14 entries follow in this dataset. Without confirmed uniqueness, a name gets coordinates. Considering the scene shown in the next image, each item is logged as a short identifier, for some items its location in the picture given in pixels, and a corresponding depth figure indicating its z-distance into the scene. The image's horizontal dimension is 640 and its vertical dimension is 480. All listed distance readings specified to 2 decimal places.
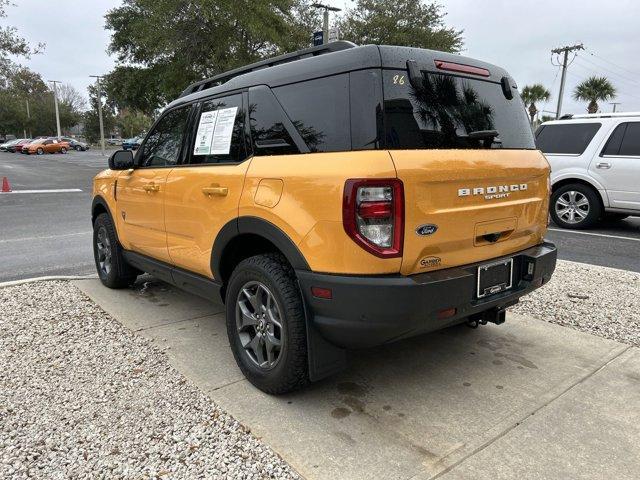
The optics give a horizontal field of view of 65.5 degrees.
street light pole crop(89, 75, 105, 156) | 44.52
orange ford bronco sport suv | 2.39
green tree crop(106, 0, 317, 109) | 20.33
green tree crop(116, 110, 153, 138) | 81.75
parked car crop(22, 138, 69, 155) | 43.68
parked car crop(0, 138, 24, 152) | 47.84
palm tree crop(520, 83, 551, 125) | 42.53
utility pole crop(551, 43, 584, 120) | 36.06
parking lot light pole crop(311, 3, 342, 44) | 17.44
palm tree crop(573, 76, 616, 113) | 38.91
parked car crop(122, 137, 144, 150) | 56.62
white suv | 7.96
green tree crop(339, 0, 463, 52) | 26.41
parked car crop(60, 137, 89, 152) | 53.56
